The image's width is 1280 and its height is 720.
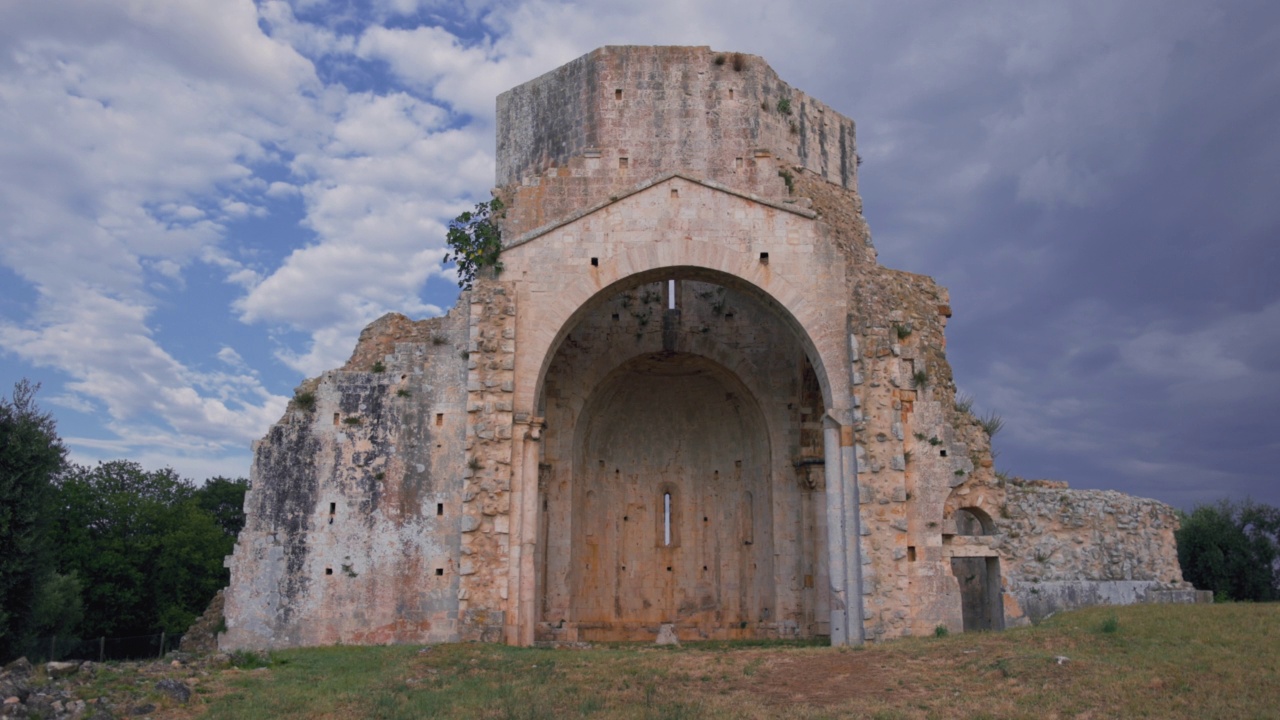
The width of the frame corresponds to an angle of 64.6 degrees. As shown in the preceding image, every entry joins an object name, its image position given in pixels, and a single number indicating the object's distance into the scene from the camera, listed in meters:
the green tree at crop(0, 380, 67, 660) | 16.47
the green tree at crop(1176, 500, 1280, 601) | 24.48
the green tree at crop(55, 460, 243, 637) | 29.94
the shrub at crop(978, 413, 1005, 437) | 20.11
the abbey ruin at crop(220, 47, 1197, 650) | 18.88
